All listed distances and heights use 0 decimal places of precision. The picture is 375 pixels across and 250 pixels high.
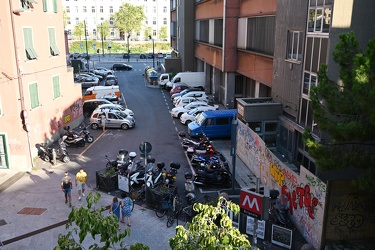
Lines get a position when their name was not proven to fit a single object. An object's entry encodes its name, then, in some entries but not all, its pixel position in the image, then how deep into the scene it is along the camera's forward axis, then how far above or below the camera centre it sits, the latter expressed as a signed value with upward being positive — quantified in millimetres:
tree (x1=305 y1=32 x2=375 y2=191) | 9180 -2168
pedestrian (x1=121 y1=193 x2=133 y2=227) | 13820 -6284
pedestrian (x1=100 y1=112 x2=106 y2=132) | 27438 -6257
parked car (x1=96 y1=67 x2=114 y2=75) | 54412 -5861
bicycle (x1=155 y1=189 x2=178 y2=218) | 14688 -6575
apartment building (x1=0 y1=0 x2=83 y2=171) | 18672 -2654
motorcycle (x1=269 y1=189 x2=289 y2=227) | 13758 -6442
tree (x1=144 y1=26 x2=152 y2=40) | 108500 -127
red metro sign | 9555 -4331
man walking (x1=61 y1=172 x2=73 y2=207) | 15427 -6240
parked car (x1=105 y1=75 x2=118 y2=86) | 46594 -6063
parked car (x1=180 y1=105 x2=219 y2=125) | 28719 -6251
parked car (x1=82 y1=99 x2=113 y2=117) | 32281 -6201
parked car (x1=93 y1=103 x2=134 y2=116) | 29311 -5856
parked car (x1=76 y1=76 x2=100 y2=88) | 46188 -6147
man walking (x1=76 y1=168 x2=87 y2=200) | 15906 -6189
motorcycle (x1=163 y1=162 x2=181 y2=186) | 16234 -6227
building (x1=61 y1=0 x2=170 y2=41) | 109400 +4970
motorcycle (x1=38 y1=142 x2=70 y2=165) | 21016 -6752
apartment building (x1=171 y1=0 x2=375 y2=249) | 11828 -3043
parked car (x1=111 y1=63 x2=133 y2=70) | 65938 -6180
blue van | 24828 -6039
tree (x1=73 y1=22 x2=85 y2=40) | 103938 +104
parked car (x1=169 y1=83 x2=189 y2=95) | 39688 -5901
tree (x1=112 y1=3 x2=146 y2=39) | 99000 +3448
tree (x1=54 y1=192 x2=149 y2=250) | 5410 -2757
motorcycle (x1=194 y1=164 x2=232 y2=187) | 17328 -6522
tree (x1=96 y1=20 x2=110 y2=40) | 105038 +678
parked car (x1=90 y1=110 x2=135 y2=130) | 27625 -6418
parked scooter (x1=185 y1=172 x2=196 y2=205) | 15461 -6542
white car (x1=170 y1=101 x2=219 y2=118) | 30734 -6185
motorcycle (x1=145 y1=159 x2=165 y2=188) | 16328 -6335
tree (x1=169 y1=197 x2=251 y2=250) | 5250 -2856
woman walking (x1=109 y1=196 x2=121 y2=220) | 13742 -6276
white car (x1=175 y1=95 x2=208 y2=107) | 32881 -5913
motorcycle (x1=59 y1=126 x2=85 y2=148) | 23375 -6578
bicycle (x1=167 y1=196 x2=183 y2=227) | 14156 -6741
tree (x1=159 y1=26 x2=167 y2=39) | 108375 -395
